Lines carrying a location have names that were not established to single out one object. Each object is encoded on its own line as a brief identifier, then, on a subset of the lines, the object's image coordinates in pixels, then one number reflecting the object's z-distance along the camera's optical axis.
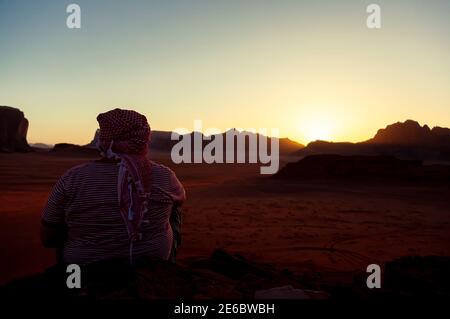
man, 3.04
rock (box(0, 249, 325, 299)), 2.92
